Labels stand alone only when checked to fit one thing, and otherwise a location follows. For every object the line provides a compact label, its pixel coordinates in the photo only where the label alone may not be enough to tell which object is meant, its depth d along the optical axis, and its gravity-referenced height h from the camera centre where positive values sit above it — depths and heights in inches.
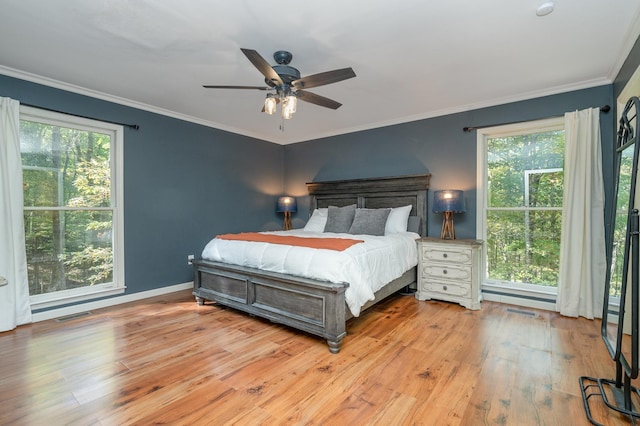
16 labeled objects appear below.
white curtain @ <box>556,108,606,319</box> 123.3 -4.4
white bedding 104.4 -20.9
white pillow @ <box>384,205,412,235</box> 165.3 -7.3
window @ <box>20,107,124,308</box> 128.0 -0.7
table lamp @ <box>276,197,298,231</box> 219.0 -0.8
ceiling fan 89.0 +38.0
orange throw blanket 114.1 -14.3
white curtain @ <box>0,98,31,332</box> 113.5 -8.7
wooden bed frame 100.1 -32.0
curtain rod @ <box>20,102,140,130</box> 125.9 +39.5
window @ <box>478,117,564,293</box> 141.3 +2.6
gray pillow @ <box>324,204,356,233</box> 173.2 -7.2
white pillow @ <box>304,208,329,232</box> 188.4 -9.3
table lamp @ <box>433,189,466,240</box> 150.2 +1.0
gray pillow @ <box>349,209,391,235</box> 158.9 -8.0
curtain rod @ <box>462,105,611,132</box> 123.5 +40.2
